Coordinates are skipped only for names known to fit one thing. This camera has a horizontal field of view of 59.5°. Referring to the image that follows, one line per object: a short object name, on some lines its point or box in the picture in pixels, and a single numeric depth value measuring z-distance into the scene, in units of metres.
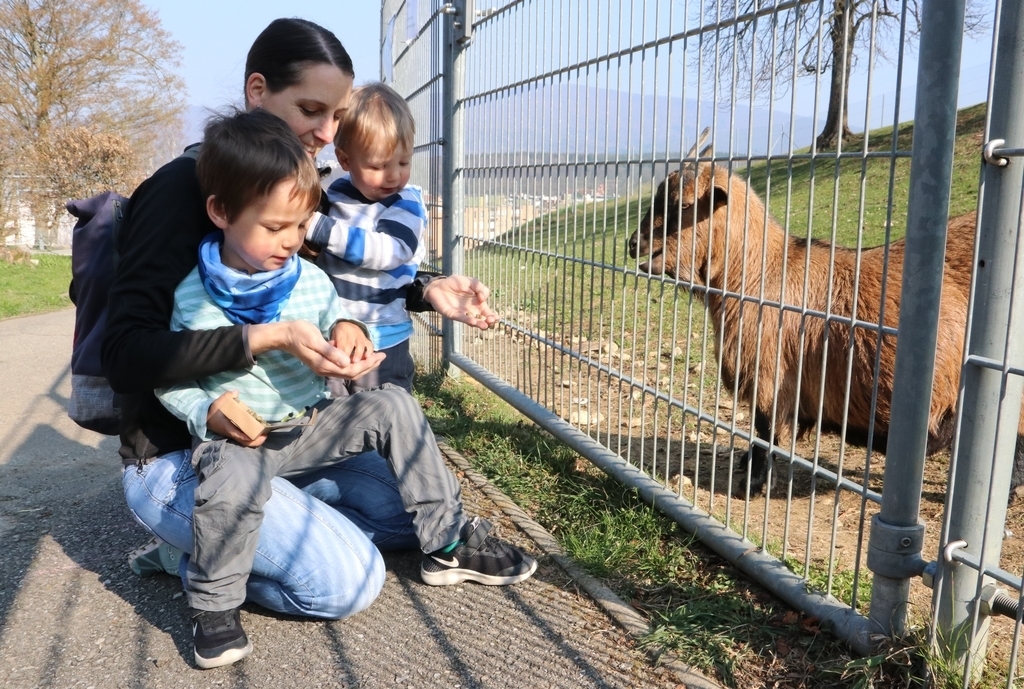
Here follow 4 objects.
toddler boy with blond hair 3.21
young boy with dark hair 2.55
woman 2.50
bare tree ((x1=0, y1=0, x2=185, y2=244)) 24.14
